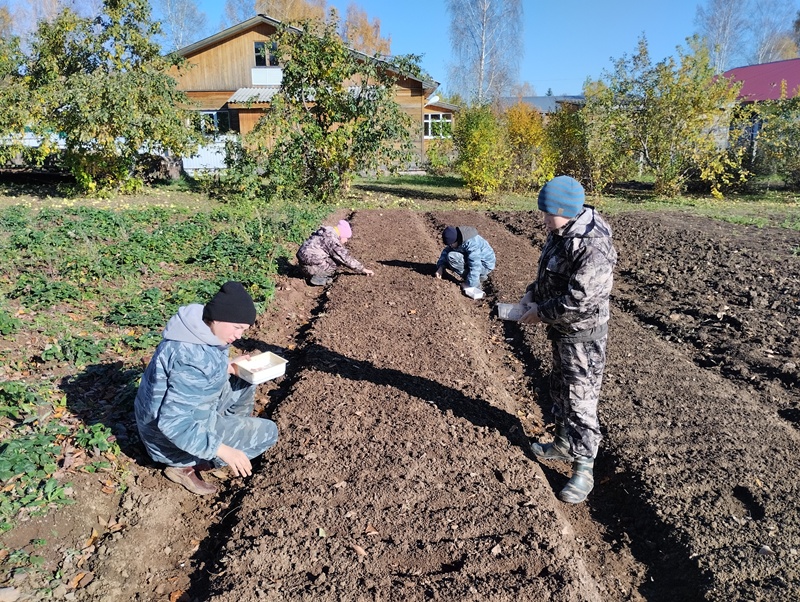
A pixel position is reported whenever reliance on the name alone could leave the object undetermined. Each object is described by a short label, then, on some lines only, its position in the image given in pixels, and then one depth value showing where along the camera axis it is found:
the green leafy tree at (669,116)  16.91
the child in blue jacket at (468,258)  7.29
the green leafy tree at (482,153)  16.52
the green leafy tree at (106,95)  14.36
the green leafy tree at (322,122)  14.91
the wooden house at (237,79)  25.70
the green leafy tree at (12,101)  14.21
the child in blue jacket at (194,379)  2.96
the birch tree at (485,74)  40.06
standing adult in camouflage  3.18
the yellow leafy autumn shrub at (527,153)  18.00
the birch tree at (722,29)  50.92
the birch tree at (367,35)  51.94
